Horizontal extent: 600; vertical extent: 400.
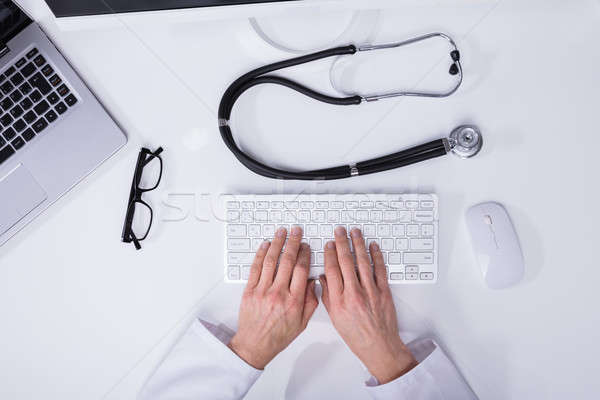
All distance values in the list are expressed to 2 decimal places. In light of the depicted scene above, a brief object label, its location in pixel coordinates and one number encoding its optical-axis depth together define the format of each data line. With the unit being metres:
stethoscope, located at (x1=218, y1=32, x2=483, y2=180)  0.67
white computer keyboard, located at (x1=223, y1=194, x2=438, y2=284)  0.68
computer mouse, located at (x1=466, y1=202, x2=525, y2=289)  0.67
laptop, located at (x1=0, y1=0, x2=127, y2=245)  0.65
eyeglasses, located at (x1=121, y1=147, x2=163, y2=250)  0.69
